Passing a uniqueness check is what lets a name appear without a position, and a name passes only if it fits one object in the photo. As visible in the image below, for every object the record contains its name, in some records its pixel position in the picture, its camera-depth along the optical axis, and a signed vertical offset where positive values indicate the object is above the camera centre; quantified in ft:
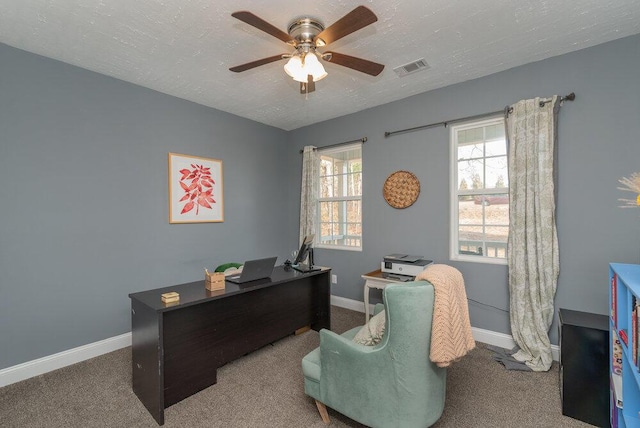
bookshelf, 4.47 -2.26
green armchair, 4.74 -2.84
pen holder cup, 7.40 -1.78
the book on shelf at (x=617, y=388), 5.11 -3.24
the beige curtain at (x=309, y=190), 14.11 +1.11
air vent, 8.71 +4.55
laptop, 7.88 -1.65
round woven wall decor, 11.10 +0.93
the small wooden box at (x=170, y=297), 6.28 -1.88
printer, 9.64 -1.81
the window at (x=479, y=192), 9.55 +0.69
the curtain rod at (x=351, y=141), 12.54 +3.20
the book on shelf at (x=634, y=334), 4.31 -1.86
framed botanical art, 10.94 +0.93
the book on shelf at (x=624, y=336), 4.88 -2.19
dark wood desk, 6.25 -3.04
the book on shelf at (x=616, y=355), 5.59 -2.82
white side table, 9.90 -2.44
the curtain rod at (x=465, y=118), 8.15 +3.24
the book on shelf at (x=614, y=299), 5.55 -1.72
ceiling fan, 5.92 +3.65
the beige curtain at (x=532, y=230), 8.20 -0.54
